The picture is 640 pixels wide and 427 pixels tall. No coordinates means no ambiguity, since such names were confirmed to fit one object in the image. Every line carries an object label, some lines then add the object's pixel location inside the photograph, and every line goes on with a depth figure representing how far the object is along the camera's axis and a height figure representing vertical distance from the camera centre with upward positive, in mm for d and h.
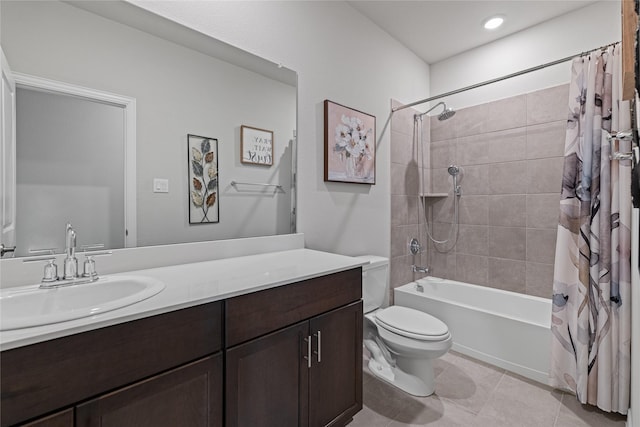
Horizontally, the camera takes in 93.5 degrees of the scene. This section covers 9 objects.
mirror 1087 +508
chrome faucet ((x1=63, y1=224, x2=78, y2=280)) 1029 -172
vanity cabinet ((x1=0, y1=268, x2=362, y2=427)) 699 -473
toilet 1750 -776
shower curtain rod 1902 +953
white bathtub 2002 -821
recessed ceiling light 2352 +1504
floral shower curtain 1617 -217
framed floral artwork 2047 +482
